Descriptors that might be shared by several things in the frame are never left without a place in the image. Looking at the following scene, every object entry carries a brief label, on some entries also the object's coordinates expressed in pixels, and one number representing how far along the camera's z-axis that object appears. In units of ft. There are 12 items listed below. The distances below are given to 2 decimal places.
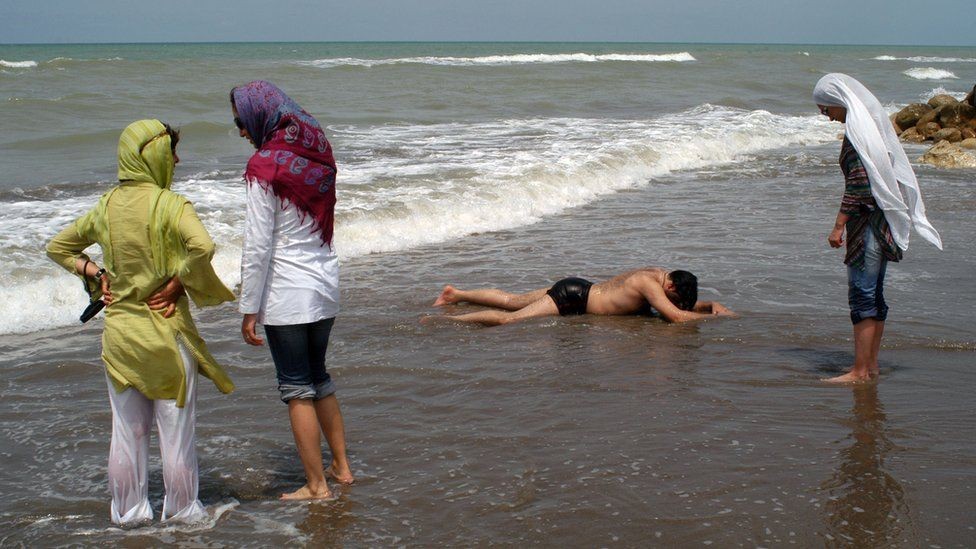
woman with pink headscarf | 12.40
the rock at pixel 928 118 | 68.33
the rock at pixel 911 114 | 71.61
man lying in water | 22.93
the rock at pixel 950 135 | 62.69
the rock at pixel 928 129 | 67.36
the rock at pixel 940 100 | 70.72
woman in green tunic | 12.02
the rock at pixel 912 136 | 67.67
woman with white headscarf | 17.22
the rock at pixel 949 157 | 51.42
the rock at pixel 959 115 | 66.13
